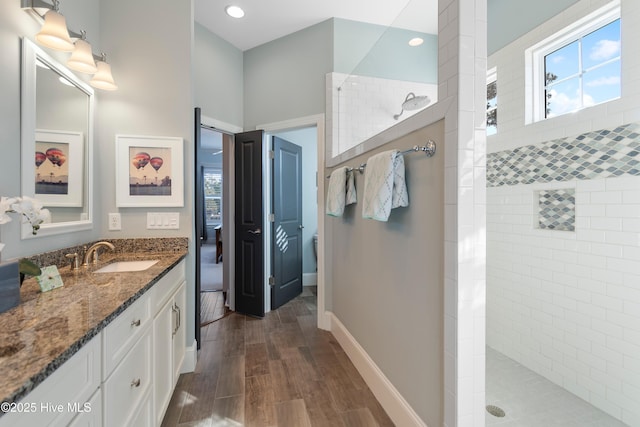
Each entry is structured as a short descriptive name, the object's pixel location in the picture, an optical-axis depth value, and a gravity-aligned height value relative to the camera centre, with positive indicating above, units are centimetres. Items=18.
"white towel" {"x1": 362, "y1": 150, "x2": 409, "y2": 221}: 145 +12
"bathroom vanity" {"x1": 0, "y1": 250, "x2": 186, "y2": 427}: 60 -39
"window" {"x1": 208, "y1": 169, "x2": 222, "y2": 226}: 858 +43
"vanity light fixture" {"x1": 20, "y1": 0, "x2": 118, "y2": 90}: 130 +87
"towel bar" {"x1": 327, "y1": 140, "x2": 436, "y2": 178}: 127 +30
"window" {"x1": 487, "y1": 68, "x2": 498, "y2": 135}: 244 +98
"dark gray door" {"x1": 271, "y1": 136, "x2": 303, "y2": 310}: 328 -16
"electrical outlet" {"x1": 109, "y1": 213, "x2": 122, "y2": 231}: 196 -8
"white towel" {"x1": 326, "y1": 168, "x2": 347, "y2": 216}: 226 +14
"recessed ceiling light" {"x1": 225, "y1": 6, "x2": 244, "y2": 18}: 262 +193
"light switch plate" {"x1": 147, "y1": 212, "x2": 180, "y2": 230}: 202 -7
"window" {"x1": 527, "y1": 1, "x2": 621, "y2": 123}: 174 +103
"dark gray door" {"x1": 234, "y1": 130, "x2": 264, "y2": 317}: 311 -17
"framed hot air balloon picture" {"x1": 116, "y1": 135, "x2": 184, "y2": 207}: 196 +28
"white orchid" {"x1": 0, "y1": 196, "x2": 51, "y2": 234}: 104 +1
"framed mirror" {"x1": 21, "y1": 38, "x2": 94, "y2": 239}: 129 +38
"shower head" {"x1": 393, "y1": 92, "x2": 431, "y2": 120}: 163 +77
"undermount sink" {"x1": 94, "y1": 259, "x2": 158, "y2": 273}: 159 -33
